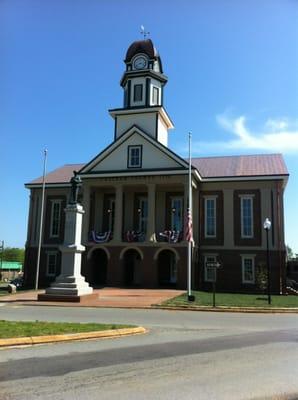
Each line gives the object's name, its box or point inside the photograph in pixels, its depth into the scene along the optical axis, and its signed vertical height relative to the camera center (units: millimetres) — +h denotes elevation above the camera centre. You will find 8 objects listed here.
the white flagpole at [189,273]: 24970 +92
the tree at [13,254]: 126688 +4662
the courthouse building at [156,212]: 34406 +5078
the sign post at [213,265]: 22792 +531
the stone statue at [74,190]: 25642 +4681
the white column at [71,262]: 23516 +542
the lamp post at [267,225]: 25047 +2866
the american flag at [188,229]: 25989 +2643
